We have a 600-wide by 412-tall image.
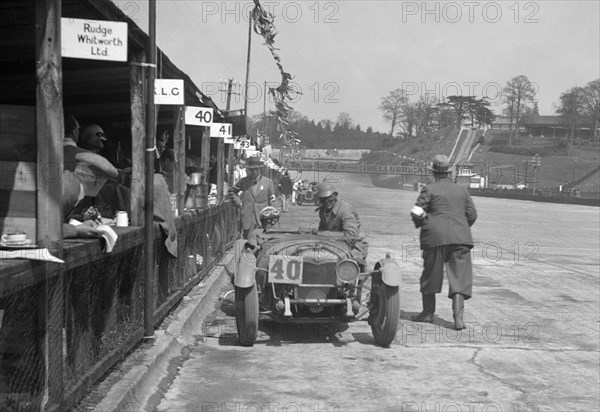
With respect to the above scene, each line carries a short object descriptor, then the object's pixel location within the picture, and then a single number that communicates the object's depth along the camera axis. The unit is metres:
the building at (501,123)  185.50
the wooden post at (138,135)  7.59
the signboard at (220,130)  15.80
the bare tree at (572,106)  150.25
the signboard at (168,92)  8.11
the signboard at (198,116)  12.62
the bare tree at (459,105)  172.62
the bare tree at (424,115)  169.88
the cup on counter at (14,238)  4.53
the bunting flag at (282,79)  13.51
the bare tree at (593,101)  145.88
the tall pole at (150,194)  7.24
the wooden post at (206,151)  14.49
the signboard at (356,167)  83.31
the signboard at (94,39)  5.37
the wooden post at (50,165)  4.64
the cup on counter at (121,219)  7.44
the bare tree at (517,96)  161.88
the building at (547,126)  163.05
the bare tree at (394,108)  166.38
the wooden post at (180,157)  11.08
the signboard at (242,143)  23.71
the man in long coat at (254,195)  12.34
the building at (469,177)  99.72
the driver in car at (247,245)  8.58
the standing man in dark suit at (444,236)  9.41
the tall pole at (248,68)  39.17
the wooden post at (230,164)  20.66
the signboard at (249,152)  28.45
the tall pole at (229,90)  52.94
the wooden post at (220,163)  16.97
